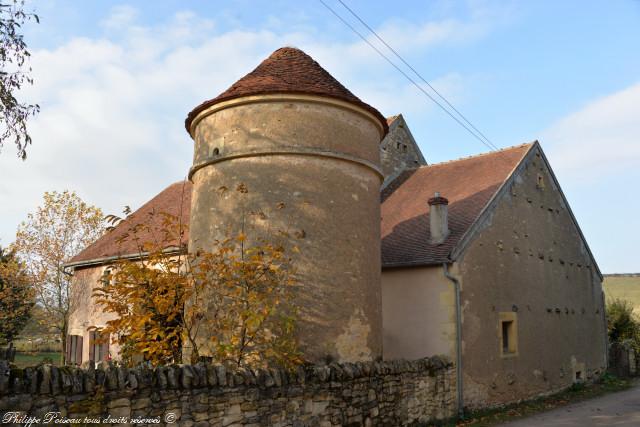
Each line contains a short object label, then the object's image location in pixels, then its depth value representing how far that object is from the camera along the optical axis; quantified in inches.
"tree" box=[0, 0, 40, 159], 305.4
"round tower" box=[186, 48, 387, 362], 369.4
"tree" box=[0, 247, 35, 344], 935.7
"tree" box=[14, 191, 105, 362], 928.9
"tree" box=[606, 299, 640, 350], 904.3
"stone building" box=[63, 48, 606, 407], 378.6
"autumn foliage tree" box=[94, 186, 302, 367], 314.2
